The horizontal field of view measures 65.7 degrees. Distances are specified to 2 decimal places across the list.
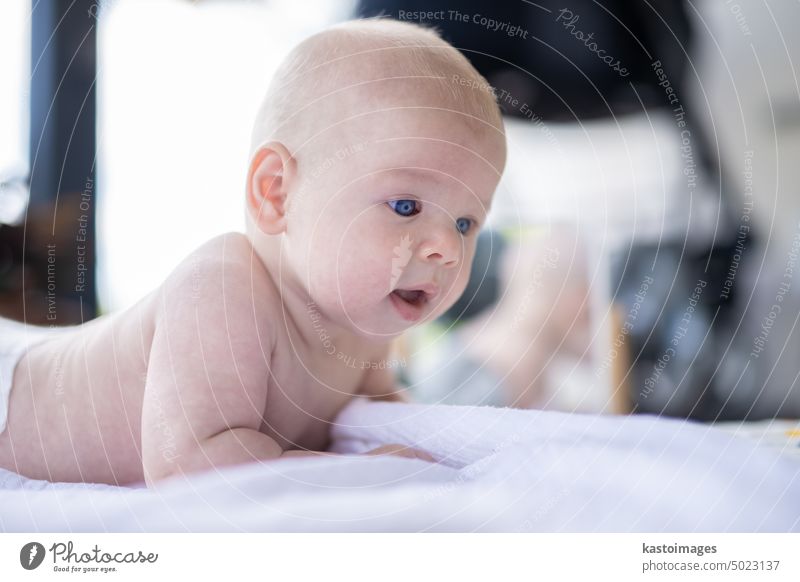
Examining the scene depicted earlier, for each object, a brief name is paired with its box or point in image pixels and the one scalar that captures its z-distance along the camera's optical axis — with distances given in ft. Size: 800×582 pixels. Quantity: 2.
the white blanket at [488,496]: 1.15
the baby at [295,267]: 1.43
